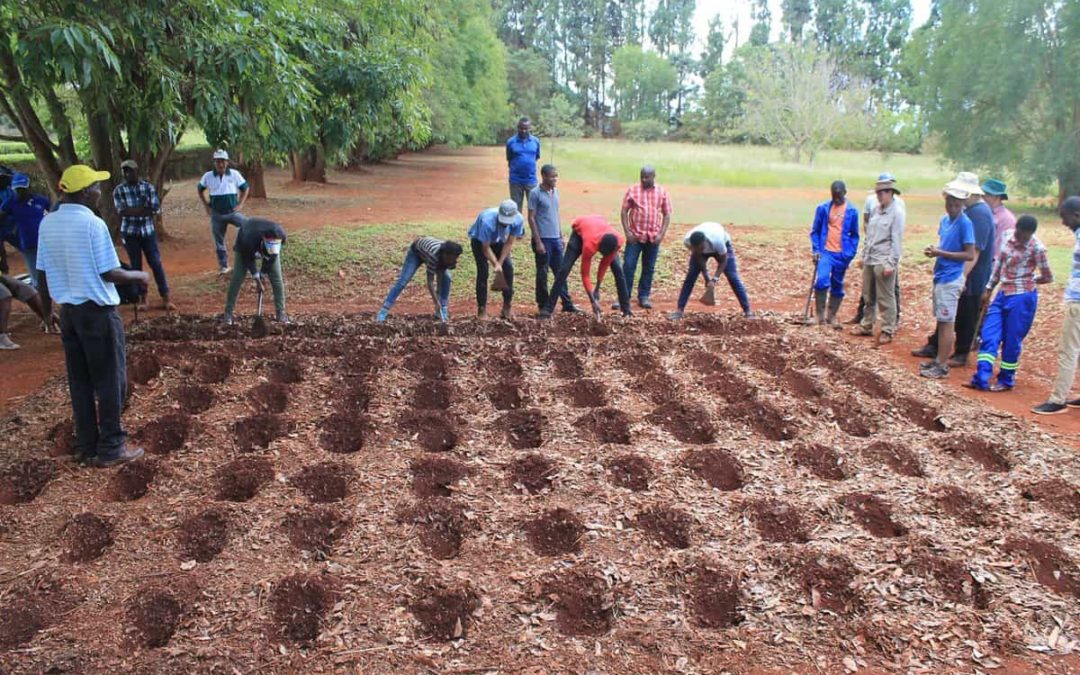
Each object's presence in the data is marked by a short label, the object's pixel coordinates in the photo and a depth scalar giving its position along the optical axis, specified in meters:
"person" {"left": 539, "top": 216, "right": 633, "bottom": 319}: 7.55
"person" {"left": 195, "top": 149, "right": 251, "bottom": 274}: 8.80
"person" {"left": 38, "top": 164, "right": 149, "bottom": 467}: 4.38
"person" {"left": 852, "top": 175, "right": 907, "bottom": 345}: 7.20
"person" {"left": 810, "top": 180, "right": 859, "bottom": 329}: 7.79
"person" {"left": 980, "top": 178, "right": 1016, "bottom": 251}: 6.62
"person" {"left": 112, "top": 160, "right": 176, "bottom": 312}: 7.68
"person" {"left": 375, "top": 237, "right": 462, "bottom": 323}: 6.93
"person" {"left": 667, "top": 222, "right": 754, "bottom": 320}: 7.53
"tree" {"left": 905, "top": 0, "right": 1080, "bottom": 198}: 16.62
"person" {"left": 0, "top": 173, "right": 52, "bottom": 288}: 7.36
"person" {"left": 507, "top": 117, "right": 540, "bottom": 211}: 11.01
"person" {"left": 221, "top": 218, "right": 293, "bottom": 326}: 6.83
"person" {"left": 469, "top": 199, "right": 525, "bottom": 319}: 7.10
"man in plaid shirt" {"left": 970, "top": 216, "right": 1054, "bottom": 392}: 6.06
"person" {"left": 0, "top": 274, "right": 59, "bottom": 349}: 6.93
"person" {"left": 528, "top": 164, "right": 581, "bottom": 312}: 7.87
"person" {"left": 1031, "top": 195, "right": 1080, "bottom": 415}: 5.64
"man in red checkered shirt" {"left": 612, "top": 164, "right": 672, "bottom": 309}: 8.27
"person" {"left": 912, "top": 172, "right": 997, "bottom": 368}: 6.59
